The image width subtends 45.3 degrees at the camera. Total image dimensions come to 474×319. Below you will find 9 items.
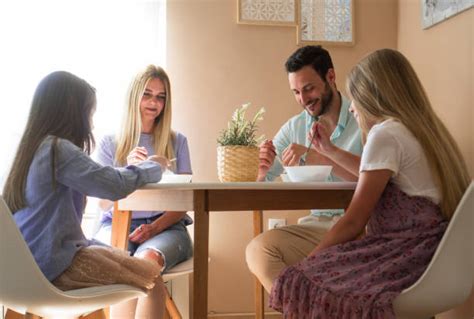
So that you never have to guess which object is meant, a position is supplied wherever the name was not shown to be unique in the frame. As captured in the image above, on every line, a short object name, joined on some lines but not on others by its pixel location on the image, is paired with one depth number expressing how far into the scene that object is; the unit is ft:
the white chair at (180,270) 6.98
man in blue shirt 6.27
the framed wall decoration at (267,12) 9.45
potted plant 5.76
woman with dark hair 5.02
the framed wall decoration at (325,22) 9.69
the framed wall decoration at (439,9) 7.32
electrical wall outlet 9.50
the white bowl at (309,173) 5.65
